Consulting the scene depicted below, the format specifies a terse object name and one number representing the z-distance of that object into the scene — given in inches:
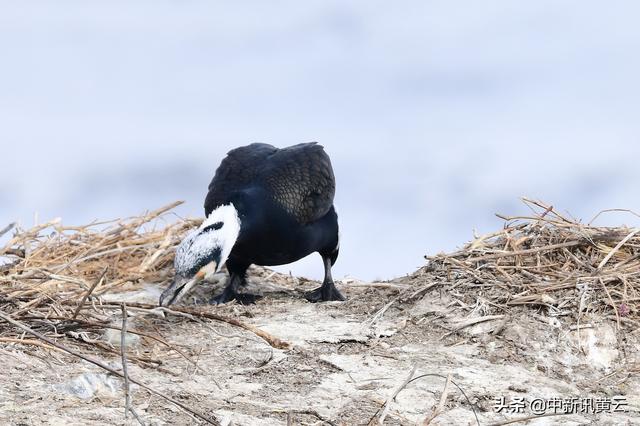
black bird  543.8
